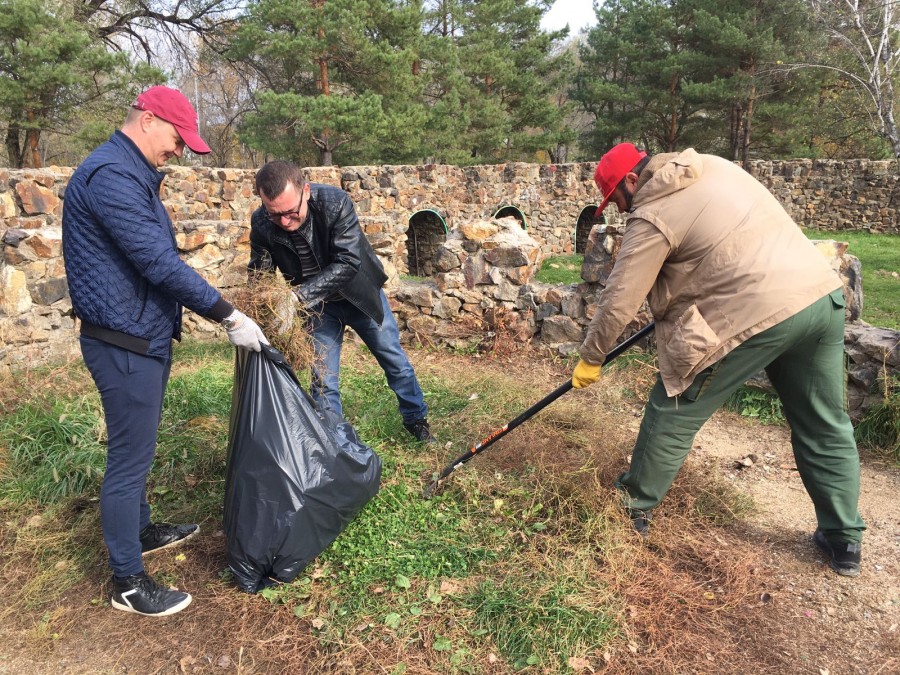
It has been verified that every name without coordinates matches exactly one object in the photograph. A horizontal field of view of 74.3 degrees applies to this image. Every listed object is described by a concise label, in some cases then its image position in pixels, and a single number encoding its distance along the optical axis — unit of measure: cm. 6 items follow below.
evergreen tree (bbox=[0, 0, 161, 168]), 1097
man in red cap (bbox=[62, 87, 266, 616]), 201
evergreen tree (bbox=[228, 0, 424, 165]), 1357
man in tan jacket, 220
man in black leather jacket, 282
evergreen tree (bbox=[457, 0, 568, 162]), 1880
